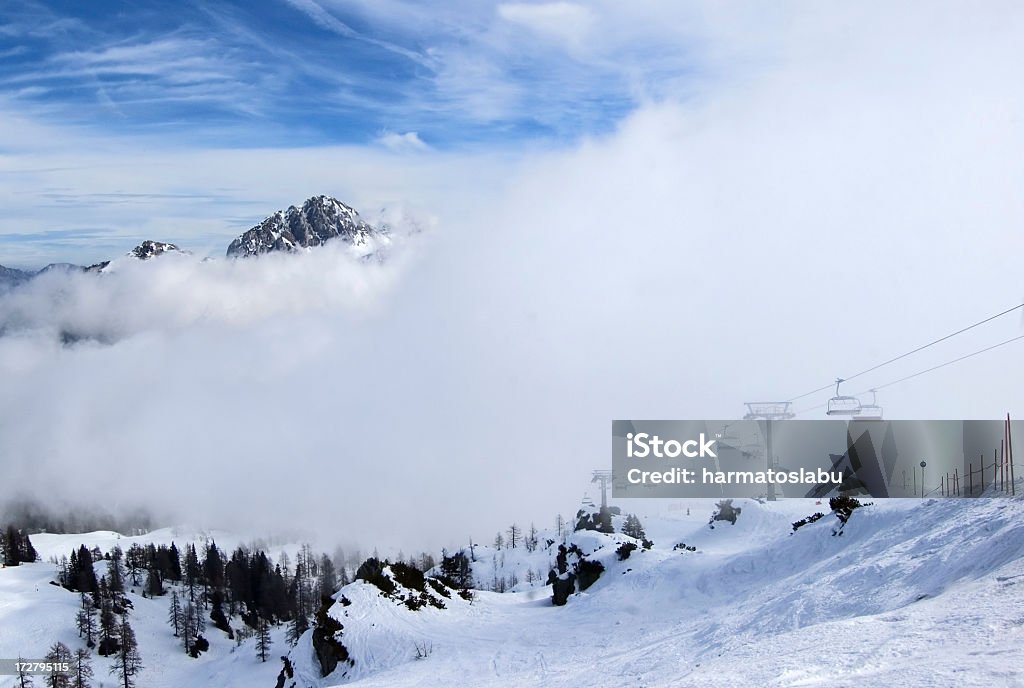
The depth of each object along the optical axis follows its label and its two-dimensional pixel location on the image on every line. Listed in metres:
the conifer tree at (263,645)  112.49
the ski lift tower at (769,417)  79.06
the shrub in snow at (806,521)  57.74
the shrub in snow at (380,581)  60.41
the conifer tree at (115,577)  167.21
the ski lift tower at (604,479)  136.00
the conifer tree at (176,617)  153.88
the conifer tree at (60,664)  88.56
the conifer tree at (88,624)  137.38
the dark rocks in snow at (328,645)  53.12
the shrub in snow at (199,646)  146.25
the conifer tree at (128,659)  115.79
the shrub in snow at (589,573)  67.44
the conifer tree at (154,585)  181.75
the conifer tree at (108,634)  133.62
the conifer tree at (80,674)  97.11
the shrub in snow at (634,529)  111.11
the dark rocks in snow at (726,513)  90.31
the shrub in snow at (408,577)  61.75
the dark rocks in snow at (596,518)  126.06
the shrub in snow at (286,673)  60.44
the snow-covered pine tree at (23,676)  104.84
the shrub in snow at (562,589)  66.25
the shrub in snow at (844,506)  50.67
